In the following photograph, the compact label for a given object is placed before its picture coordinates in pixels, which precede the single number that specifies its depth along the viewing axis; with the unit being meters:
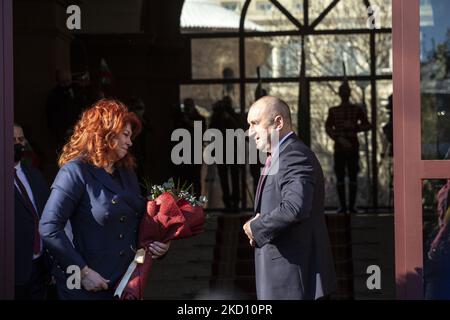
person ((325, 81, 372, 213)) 12.80
